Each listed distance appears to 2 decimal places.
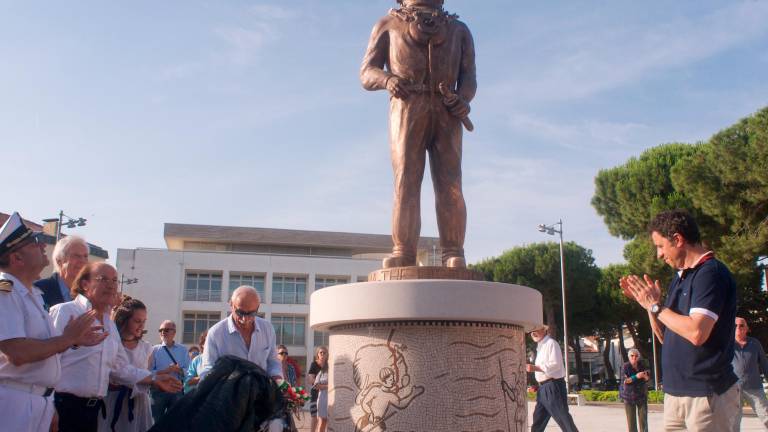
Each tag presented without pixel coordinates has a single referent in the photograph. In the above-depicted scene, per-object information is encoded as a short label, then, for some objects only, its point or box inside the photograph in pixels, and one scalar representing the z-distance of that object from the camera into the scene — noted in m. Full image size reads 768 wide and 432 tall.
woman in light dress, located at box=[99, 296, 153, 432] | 4.66
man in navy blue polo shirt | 3.61
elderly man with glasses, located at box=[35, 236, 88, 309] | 4.84
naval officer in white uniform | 3.33
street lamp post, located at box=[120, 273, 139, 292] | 43.21
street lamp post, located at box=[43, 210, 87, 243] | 29.23
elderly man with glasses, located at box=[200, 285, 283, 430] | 4.96
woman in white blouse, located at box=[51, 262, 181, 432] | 4.14
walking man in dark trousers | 8.34
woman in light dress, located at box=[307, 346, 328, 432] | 10.77
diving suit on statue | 5.71
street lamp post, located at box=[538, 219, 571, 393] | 34.19
